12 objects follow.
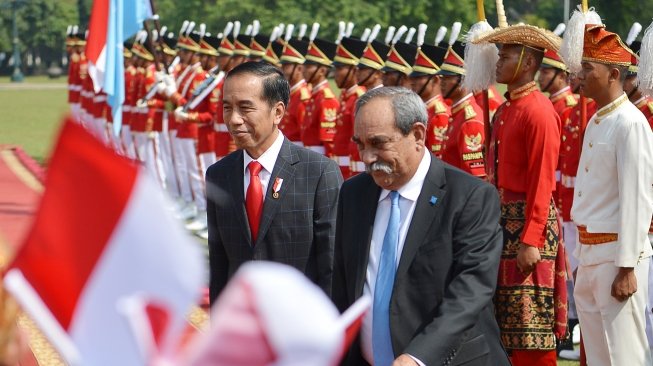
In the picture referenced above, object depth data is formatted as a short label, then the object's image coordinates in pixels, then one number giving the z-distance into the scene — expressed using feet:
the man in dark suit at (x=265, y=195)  25.91
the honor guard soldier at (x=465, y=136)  41.19
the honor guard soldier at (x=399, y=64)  55.57
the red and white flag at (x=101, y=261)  9.87
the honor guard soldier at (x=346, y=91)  61.36
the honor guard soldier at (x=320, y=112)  63.77
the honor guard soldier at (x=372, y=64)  61.36
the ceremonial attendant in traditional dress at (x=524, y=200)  33.71
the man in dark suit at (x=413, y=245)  20.99
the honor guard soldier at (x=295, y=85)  67.21
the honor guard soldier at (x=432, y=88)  49.70
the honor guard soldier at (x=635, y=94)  44.65
